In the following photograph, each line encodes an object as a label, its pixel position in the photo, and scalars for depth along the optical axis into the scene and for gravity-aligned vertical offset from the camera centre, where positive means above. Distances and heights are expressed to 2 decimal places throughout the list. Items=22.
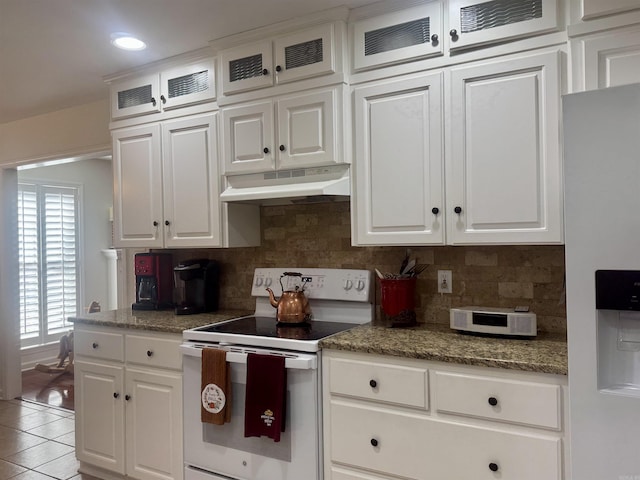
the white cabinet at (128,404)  2.56 -0.92
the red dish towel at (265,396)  2.11 -0.69
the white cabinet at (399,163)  2.13 +0.35
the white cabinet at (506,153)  1.89 +0.35
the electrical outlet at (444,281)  2.44 -0.22
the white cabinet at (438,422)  1.68 -0.71
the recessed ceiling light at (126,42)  2.50 +1.08
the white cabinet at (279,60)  2.35 +0.94
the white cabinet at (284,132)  2.34 +0.57
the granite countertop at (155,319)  2.62 -0.45
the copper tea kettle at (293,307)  2.49 -0.35
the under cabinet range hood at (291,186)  2.33 +0.29
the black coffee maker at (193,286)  2.92 -0.28
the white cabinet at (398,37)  2.12 +0.93
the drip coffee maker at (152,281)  3.13 -0.25
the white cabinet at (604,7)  1.74 +0.84
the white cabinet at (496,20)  1.90 +0.89
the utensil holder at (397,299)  2.34 -0.30
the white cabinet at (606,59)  1.74 +0.66
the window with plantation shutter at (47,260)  5.26 -0.18
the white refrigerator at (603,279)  1.37 -0.13
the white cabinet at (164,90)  2.77 +0.93
